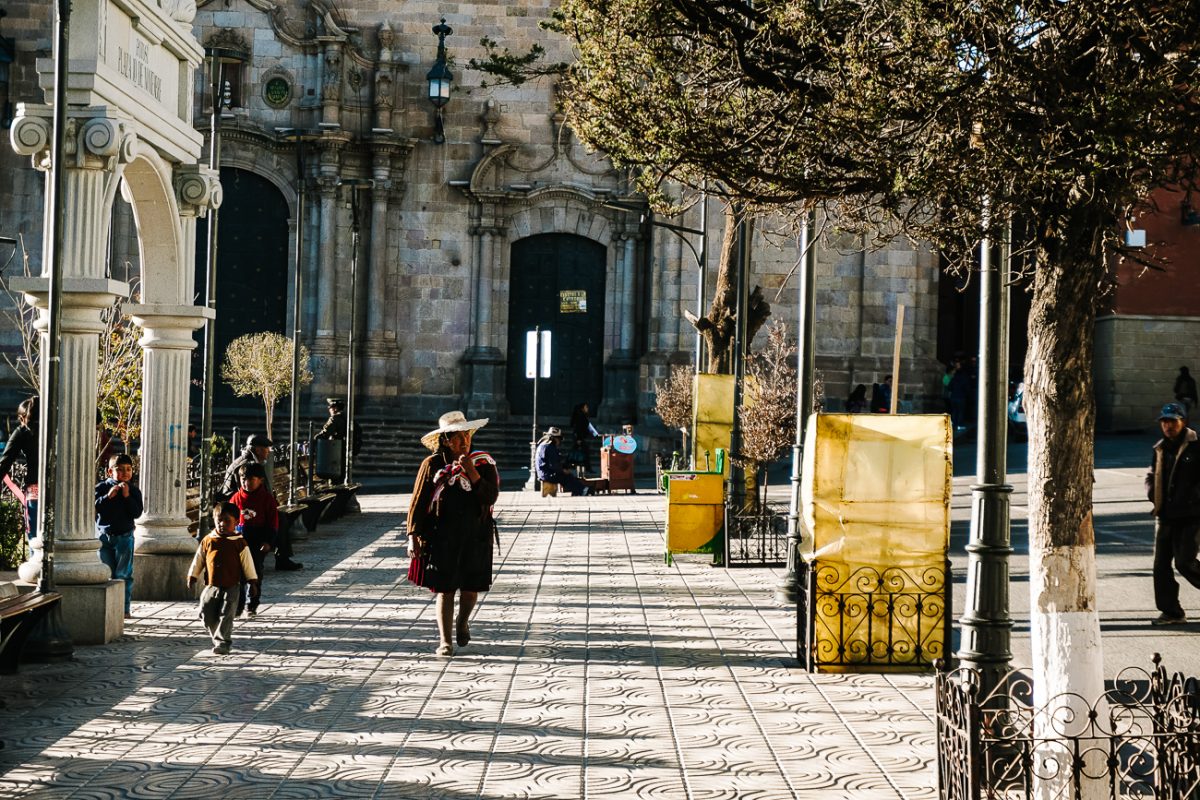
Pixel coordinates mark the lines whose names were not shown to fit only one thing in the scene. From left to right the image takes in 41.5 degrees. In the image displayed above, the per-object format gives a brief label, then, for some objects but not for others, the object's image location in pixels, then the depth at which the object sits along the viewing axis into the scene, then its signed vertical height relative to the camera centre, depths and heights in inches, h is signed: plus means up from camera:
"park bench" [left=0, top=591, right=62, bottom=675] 379.9 -55.5
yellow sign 1556.3 +104.5
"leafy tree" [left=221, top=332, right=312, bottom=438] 1379.2 +31.6
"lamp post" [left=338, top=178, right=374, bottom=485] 1036.5 +24.8
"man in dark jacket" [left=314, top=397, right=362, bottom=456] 1020.5 -13.4
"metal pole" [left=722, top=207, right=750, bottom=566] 723.4 +15.8
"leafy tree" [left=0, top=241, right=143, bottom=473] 895.1 +11.8
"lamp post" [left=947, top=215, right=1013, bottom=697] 302.8 -20.8
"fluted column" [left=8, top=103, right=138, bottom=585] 451.8 +29.6
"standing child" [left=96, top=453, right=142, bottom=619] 489.7 -35.9
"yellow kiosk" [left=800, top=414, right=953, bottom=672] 410.3 -30.6
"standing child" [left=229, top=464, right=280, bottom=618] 534.3 -38.1
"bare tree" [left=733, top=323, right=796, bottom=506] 820.6 -7.5
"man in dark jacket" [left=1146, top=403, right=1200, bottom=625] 495.5 -32.9
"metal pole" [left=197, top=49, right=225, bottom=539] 606.5 +8.7
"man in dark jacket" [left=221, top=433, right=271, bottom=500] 607.5 -20.0
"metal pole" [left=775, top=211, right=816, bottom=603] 557.6 +13.2
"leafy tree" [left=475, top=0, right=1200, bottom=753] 243.1 +48.5
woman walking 438.0 -33.7
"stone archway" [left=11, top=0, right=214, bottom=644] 453.1 +49.1
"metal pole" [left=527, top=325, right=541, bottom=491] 1194.0 +30.5
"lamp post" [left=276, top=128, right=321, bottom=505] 817.5 +18.7
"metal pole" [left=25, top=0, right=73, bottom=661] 423.2 +10.1
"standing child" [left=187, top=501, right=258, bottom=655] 437.1 -48.6
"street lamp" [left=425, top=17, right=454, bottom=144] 1467.8 +303.2
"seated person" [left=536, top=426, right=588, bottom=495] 1166.3 -38.5
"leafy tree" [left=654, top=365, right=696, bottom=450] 1119.0 +5.2
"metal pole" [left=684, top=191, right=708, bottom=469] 1017.0 +82.9
